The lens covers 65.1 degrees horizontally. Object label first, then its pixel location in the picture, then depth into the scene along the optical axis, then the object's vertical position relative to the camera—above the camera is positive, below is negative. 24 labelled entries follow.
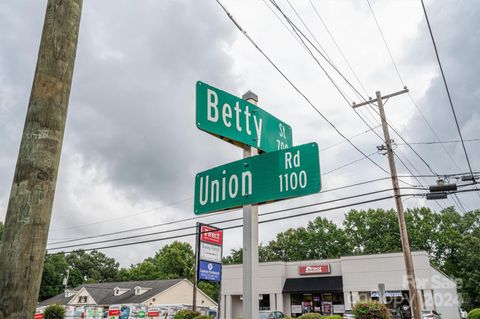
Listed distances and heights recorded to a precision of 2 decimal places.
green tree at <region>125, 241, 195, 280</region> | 61.94 +4.44
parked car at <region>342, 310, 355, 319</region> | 23.67 -1.37
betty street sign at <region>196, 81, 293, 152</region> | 3.14 +1.43
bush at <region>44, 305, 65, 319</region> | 25.45 -1.15
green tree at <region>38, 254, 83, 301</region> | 64.81 +2.97
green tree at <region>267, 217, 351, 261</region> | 51.72 +6.68
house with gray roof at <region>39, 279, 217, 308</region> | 43.15 -0.14
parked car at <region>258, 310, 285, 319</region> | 23.88 -1.33
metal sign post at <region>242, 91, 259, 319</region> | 2.81 +0.25
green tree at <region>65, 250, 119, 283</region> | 78.50 +5.70
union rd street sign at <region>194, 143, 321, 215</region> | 2.95 +0.88
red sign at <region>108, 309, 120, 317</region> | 38.53 -1.79
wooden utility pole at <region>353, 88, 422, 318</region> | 14.39 +3.31
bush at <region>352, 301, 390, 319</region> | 14.96 -0.70
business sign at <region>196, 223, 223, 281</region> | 23.23 +2.39
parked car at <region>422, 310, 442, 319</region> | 22.56 -1.30
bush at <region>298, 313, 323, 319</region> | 16.45 -0.97
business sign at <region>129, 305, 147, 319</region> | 34.58 -1.64
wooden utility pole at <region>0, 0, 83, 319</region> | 1.58 +0.56
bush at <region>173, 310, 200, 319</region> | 21.07 -1.11
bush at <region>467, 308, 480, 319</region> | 21.27 -1.22
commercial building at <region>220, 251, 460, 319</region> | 28.42 +0.59
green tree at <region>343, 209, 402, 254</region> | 49.38 +7.91
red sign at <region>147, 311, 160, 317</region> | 33.28 -1.71
